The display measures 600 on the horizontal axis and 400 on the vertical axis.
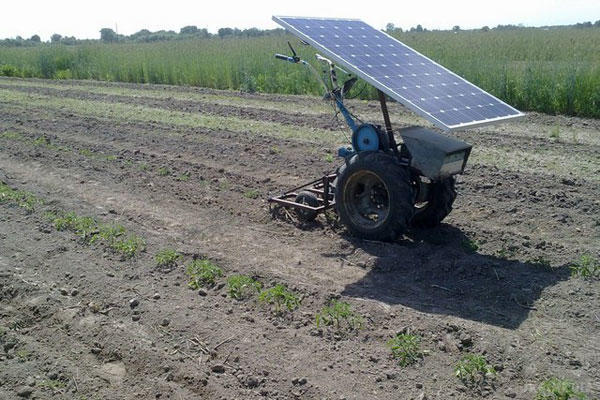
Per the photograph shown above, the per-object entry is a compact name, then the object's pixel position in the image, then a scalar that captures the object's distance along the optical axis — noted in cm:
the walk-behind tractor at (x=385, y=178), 711
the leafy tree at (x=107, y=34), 7781
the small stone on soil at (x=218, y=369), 504
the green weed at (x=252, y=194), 944
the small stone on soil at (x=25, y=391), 479
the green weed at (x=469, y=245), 739
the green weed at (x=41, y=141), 1314
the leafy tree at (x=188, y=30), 8547
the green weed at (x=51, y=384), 488
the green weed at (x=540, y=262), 688
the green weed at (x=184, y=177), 1038
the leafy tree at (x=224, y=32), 6762
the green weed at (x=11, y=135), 1381
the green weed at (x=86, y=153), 1209
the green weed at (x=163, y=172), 1066
